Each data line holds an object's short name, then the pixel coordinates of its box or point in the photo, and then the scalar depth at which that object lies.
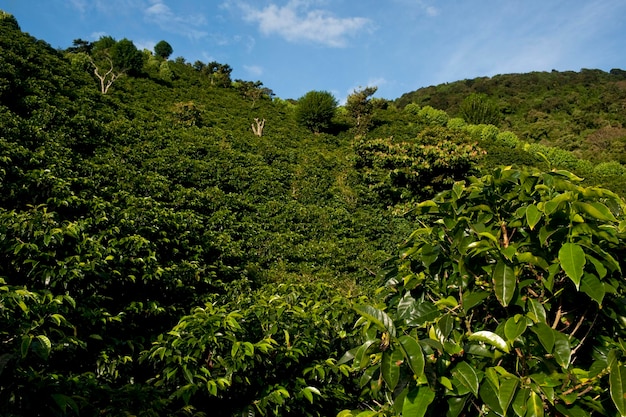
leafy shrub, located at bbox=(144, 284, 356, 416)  2.17
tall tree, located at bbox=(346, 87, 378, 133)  22.89
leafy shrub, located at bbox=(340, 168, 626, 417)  1.11
